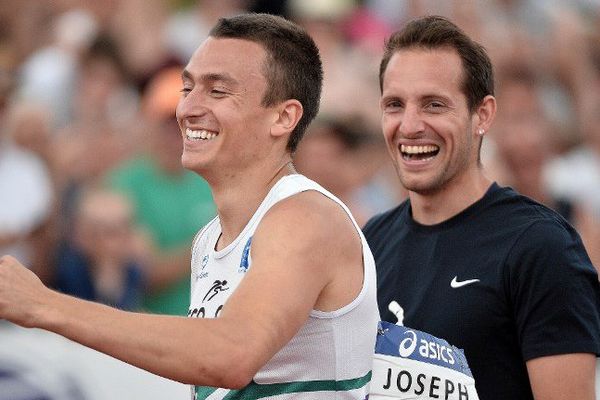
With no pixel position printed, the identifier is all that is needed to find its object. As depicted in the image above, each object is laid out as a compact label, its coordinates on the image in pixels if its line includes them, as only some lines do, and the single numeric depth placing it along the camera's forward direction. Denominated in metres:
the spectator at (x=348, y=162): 16.73
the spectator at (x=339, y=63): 19.80
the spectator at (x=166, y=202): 15.31
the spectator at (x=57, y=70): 17.91
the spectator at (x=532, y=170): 15.75
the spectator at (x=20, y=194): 14.94
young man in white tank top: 6.62
